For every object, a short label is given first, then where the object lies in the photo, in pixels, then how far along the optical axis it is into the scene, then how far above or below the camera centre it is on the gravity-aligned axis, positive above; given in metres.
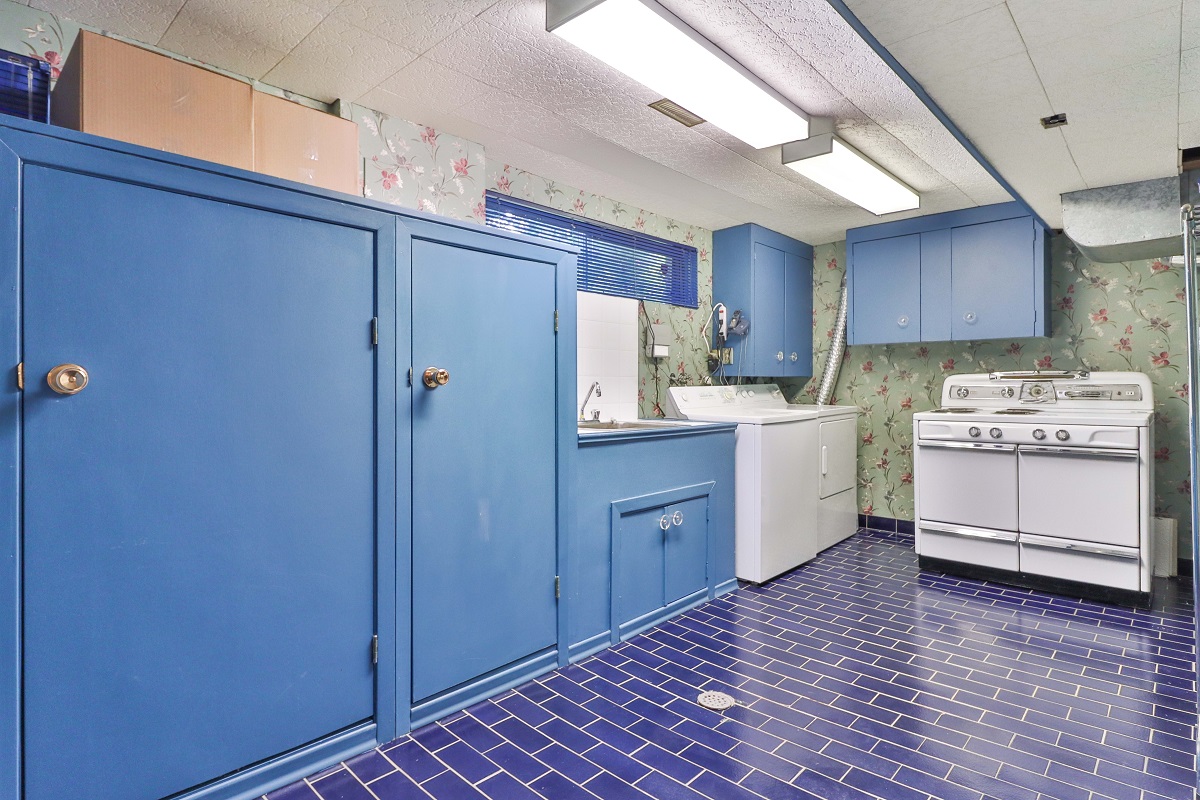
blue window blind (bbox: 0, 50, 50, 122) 1.78 +0.95
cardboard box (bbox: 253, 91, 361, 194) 1.94 +0.87
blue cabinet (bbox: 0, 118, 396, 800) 1.32 -0.18
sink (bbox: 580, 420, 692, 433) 3.35 -0.12
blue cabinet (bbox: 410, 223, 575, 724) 1.99 -0.20
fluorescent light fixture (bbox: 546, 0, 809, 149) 1.76 +1.13
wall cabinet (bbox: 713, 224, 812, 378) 4.34 +0.81
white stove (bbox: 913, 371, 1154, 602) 3.09 -0.45
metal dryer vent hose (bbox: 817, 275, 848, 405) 4.80 +0.33
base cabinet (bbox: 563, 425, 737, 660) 2.52 -0.59
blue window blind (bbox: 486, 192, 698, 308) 3.31 +0.96
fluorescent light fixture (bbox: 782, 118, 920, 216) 2.60 +1.16
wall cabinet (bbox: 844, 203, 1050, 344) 3.79 +0.84
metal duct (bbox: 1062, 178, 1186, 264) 2.87 +0.91
